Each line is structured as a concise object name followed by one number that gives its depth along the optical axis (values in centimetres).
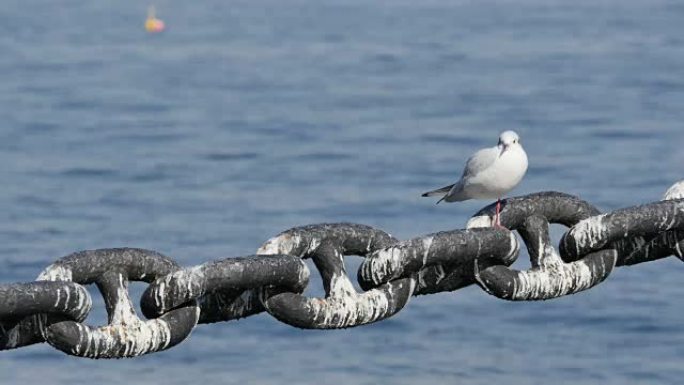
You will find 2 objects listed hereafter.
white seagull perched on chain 1077
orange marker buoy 7419
